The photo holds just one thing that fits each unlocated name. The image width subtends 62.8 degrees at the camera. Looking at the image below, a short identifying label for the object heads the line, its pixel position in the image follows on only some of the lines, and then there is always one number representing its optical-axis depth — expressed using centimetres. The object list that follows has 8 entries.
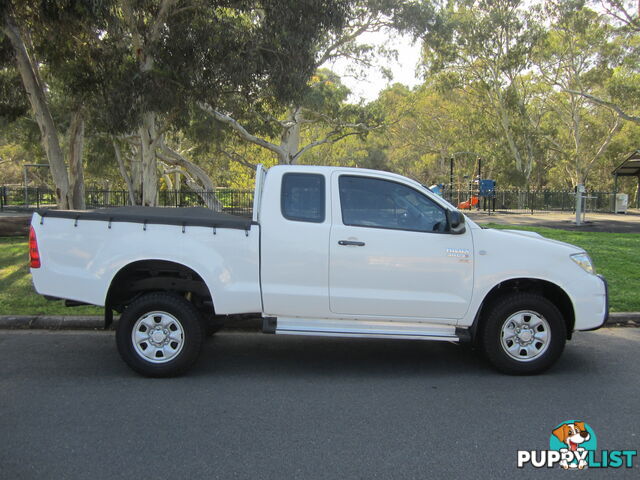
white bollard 1853
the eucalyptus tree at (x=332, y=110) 2412
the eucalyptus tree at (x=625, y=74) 3266
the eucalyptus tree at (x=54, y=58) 988
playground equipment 2756
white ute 487
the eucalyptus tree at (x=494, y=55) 3416
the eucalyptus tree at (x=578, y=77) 3297
